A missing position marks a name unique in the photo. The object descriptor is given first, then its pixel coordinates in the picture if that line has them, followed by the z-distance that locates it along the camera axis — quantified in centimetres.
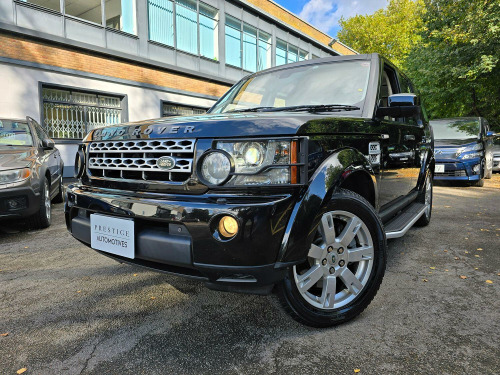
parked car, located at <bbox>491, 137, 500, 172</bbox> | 1176
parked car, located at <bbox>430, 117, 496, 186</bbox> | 827
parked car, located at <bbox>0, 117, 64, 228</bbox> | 397
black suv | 166
